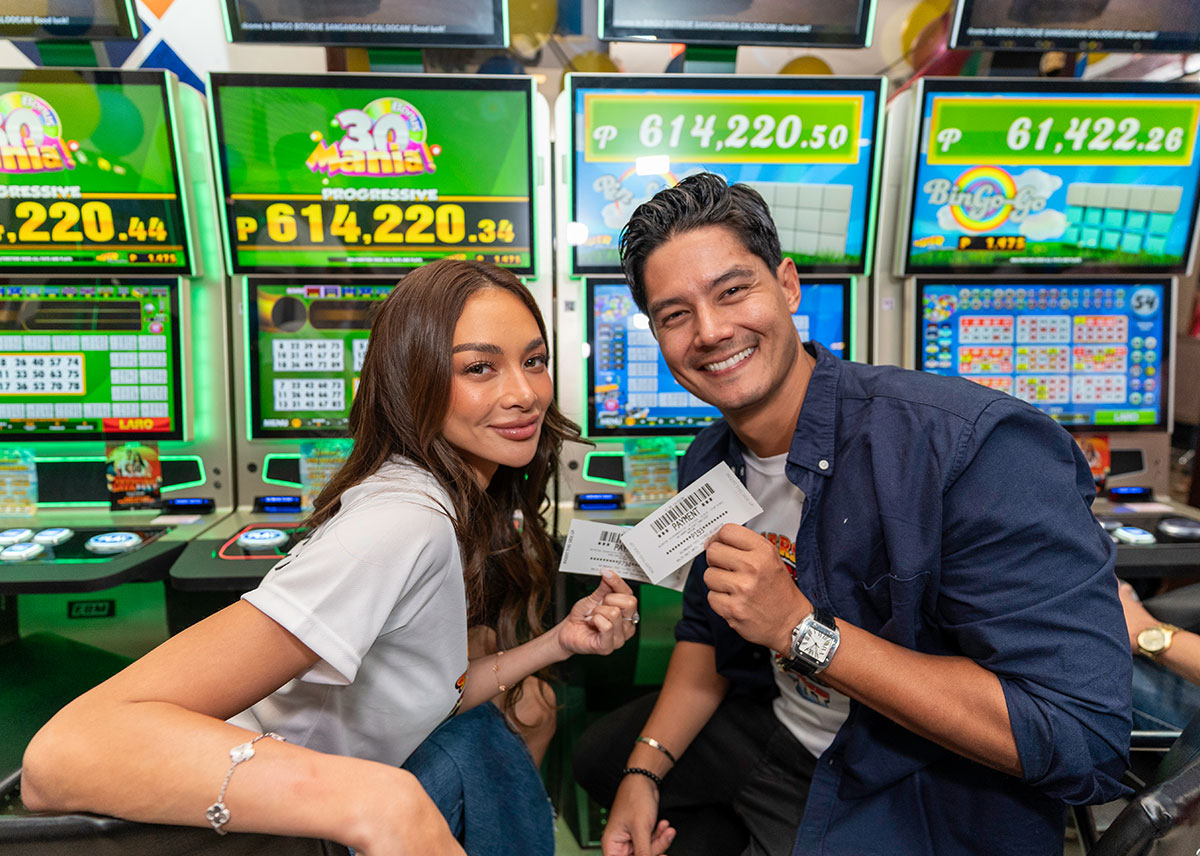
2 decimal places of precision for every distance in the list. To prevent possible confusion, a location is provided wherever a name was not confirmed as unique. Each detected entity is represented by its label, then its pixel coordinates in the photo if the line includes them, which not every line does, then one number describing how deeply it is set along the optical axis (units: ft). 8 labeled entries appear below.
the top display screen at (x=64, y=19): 7.40
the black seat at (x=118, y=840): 2.68
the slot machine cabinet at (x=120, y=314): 7.55
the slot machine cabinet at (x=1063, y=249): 7.89
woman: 2.82
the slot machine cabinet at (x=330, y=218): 7.61
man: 3.95
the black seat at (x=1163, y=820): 2.91
